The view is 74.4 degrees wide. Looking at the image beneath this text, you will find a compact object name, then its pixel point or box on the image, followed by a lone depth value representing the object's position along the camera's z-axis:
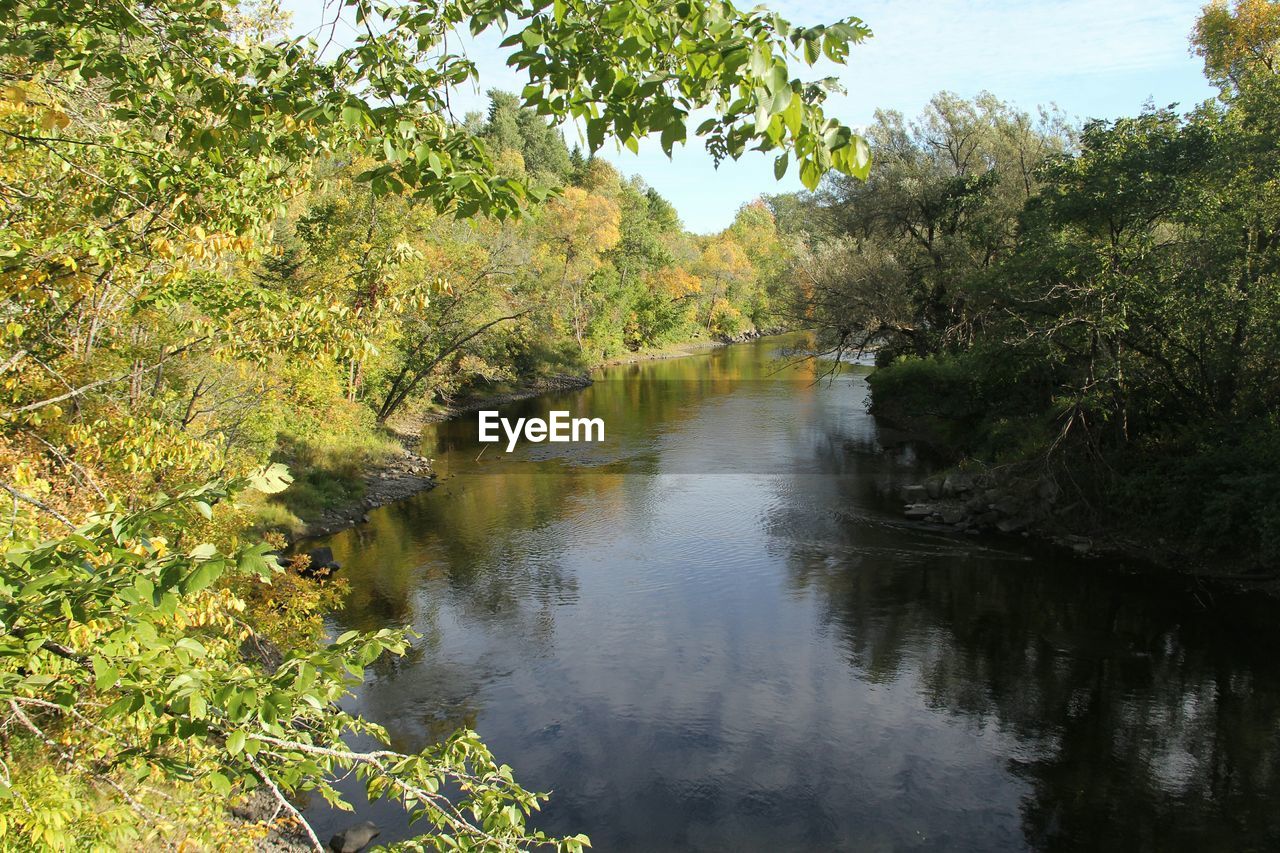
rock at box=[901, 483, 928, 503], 24.12
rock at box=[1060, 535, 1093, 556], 19.53
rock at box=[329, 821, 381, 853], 9.88
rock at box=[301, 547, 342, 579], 18.32
